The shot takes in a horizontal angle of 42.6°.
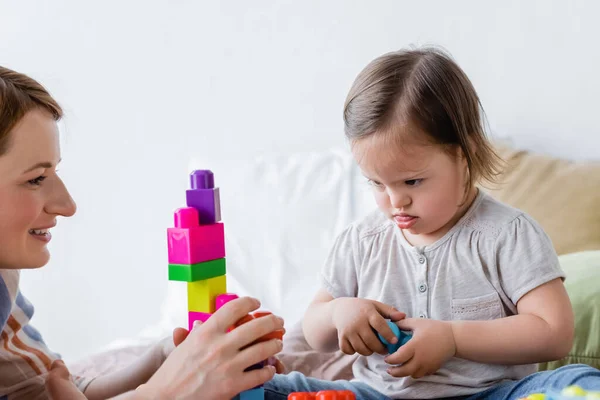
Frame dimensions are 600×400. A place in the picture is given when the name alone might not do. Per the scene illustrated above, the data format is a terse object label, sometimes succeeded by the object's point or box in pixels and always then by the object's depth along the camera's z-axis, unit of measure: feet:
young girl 3.55
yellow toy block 3.42
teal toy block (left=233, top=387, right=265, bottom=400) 3.37
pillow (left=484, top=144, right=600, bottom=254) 5.28
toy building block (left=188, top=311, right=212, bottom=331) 3.45
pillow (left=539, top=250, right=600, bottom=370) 4.38
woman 3.31
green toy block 3.32
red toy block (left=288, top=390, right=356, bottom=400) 3.06
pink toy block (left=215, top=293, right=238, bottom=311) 3.39
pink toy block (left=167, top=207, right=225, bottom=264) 3.31
